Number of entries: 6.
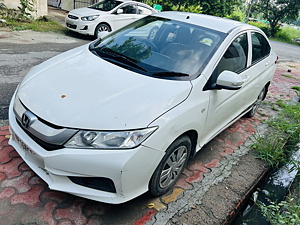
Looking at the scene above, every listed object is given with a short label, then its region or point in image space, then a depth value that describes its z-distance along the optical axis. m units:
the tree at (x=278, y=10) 29.22
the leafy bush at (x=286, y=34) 29.16
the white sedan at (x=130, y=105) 2.04
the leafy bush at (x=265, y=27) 30.20
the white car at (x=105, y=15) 8.92
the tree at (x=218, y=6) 19.80
